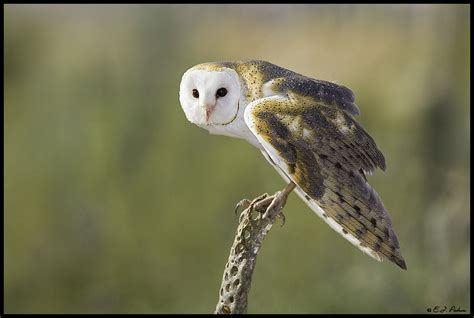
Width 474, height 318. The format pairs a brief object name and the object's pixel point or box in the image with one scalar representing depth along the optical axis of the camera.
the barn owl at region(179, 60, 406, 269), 7.63
